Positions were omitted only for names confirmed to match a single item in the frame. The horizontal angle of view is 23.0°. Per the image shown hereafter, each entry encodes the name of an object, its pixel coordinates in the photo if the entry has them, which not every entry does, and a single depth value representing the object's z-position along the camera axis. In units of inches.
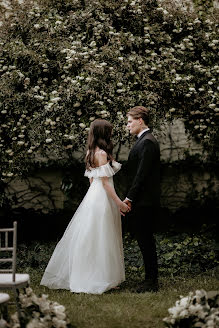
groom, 212.7
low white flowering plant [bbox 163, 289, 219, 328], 154.6
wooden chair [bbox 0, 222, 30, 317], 163.5
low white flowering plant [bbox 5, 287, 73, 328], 153.3
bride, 222.5
